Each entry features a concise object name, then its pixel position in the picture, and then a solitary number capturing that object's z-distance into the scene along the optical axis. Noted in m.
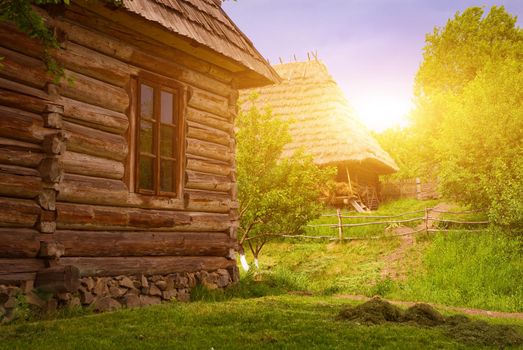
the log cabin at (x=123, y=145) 7.43
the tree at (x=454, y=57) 28.78
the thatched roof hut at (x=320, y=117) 26.22
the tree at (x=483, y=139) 18.14
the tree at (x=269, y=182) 15.66
